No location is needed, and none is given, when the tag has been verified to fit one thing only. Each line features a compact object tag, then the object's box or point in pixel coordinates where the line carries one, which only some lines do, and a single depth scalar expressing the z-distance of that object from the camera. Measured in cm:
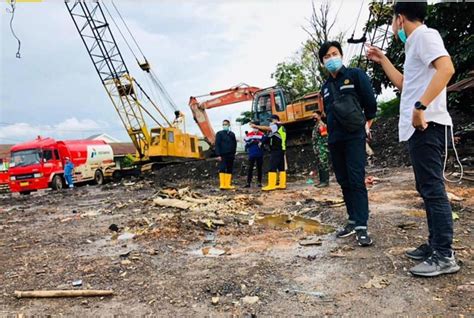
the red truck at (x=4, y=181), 2191
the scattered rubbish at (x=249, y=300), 236
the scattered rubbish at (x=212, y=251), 357
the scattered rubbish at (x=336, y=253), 312
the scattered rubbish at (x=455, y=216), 399
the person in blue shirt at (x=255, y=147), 941
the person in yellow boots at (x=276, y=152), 840
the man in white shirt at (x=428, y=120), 242
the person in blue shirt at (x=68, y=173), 1733
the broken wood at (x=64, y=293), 266
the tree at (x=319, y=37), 2819
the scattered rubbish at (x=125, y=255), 364
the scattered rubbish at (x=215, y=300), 239
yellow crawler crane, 1733
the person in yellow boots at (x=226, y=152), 994
